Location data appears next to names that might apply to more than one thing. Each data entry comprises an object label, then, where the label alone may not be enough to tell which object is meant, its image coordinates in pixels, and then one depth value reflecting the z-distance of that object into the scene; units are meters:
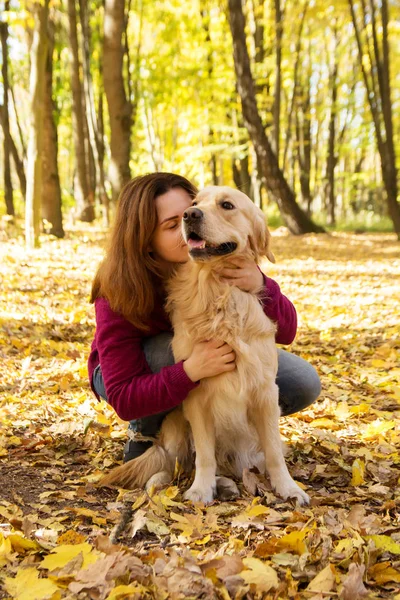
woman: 2.76
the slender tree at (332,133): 20.34
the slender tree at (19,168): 14.47
